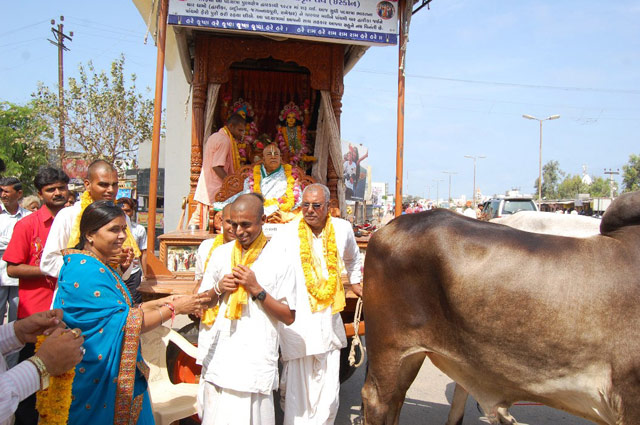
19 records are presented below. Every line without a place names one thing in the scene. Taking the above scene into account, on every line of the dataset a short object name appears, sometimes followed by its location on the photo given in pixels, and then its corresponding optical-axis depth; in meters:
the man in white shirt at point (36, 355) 1.61
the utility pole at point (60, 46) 19.37
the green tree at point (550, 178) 72.53
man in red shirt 3.48
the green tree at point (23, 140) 19.48
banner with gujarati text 5.05
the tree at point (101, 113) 17.88
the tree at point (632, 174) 47.91
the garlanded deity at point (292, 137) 7.49
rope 3.76
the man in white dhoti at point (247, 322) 2.58
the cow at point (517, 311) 2.29
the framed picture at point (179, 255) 4.35
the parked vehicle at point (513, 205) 16.53
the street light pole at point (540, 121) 29.56
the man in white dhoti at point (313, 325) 3.38
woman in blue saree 2.14
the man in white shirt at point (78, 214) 3.11
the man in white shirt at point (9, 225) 4.50
